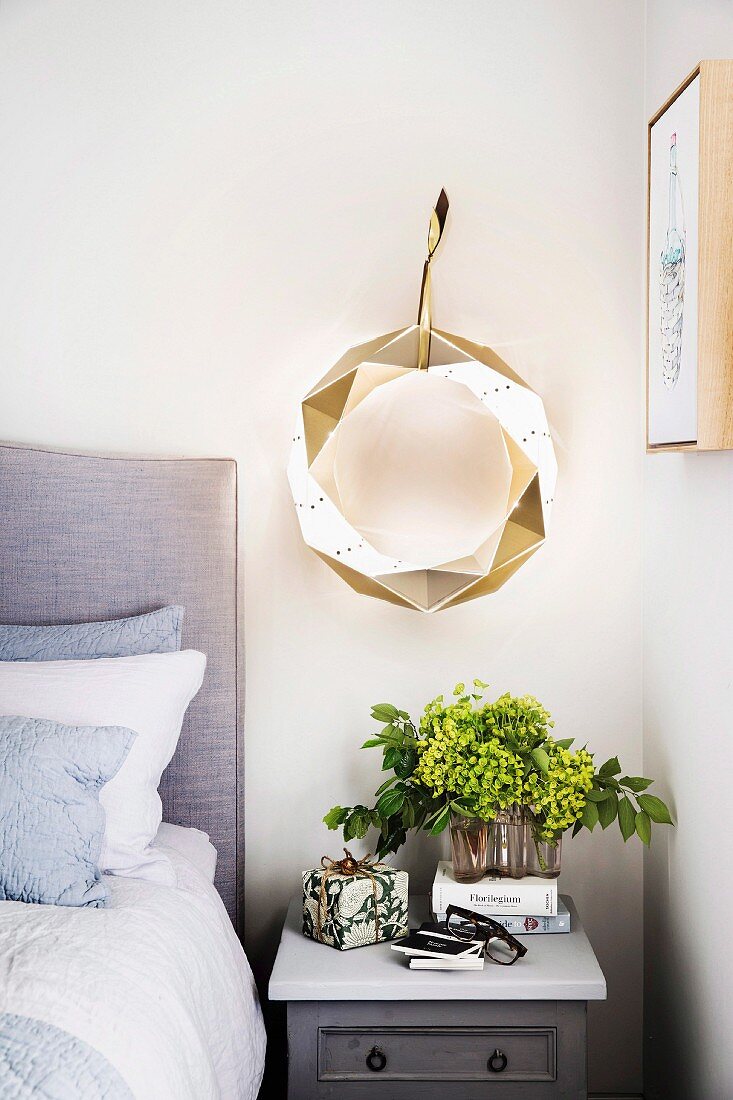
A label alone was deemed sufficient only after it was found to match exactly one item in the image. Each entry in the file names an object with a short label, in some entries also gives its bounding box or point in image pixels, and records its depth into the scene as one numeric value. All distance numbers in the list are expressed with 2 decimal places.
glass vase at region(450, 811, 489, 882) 1.92
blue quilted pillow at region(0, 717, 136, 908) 1.49
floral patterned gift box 1.83
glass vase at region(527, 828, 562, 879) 1.94
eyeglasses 1.78
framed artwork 1.49
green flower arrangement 1.85
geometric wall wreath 2.05
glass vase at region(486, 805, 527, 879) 1.94
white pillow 1.71
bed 1.52
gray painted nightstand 1.73
